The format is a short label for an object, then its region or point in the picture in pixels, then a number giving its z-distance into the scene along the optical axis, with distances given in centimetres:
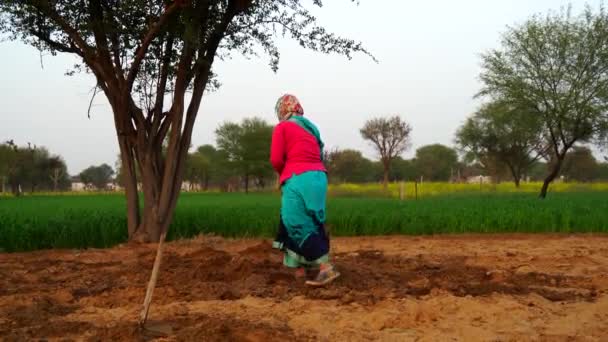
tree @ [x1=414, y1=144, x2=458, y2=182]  7712
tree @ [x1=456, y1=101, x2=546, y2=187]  4435
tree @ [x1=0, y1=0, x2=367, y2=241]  848
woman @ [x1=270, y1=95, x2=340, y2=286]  487
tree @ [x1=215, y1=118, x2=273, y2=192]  5397
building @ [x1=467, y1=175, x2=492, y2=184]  5913
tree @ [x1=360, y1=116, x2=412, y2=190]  5191
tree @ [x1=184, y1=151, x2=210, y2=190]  6575
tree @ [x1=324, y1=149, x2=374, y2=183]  7105
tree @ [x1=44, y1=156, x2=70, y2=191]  5797
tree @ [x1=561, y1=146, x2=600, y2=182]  5411
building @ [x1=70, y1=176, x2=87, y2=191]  9050
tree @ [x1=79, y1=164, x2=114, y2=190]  8981
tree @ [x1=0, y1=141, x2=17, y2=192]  4825
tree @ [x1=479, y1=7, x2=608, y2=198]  2125
